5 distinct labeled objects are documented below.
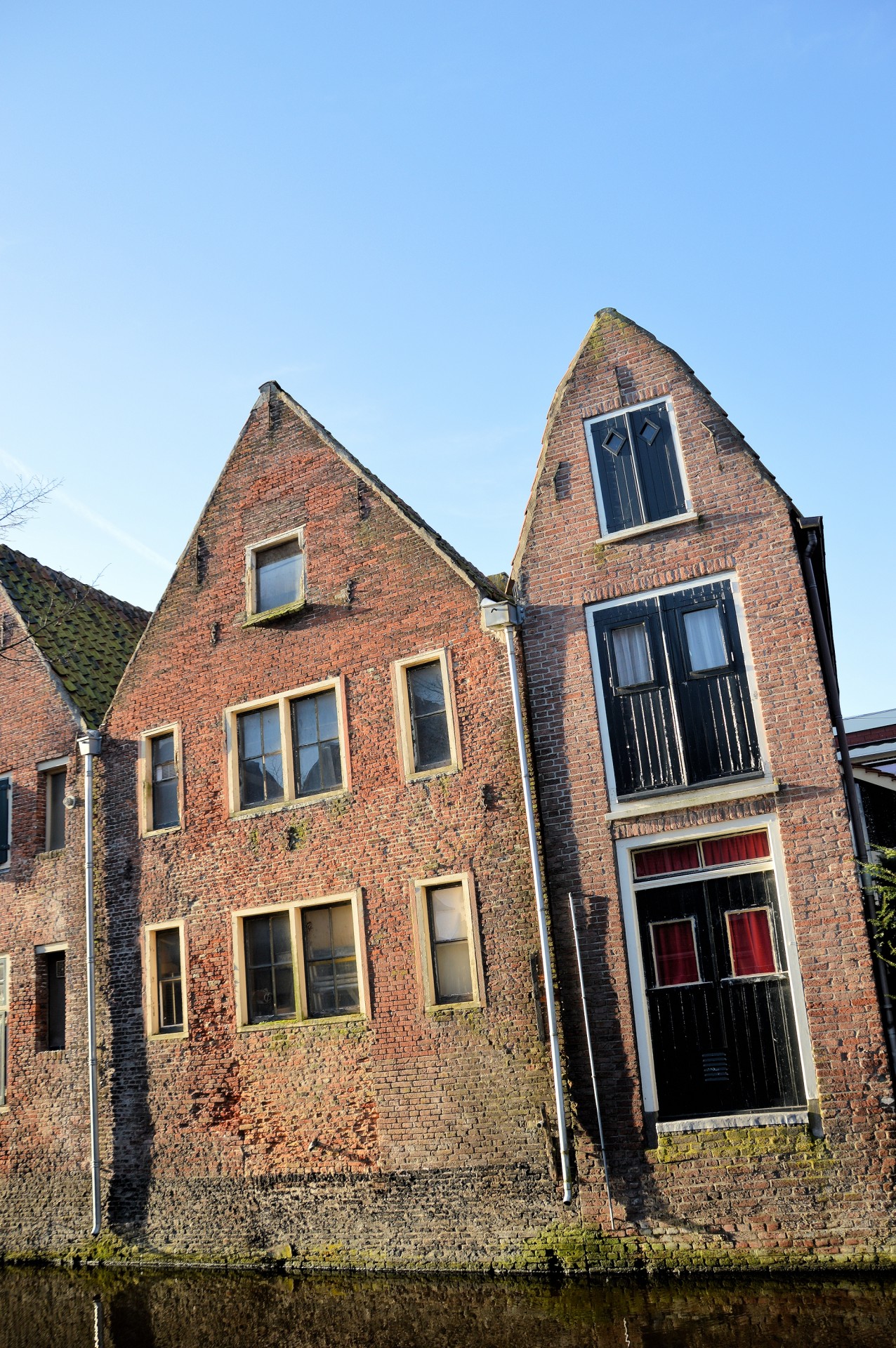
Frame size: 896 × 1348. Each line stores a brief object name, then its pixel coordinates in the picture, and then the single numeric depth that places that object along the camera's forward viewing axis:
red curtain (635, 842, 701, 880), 13.02
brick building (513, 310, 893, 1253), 11.69
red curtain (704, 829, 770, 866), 12.69
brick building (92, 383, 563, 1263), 13.68
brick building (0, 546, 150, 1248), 16.89
